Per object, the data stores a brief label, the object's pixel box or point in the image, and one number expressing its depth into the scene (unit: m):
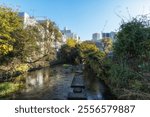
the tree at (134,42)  3.69
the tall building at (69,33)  46.21
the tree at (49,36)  19.47
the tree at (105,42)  27.25
